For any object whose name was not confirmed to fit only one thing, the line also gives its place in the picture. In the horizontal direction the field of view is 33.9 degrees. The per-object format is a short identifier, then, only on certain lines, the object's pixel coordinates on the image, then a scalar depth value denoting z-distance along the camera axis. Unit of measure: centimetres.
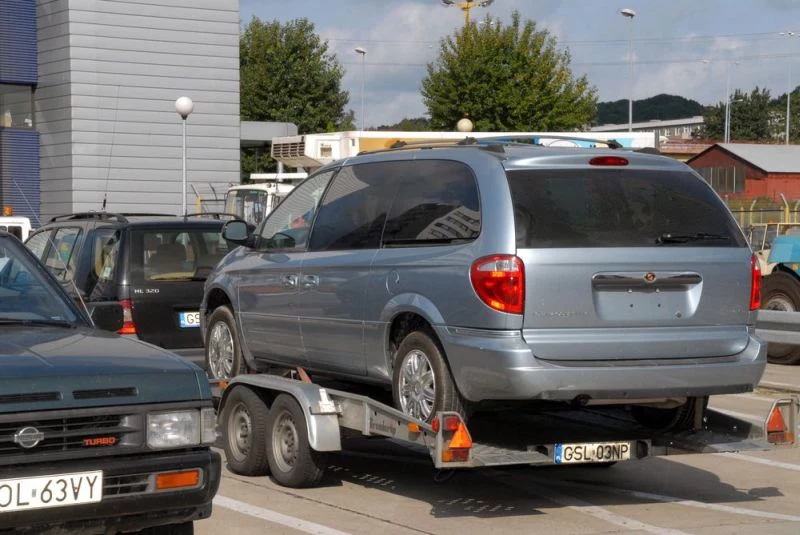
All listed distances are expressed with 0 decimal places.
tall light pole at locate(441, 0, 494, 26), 4772
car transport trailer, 735
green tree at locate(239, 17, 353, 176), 6656
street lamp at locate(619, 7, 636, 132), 4753
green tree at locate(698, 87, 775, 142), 12388
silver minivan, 717
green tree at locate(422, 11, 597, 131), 4978
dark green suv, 523
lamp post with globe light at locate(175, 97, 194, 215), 2330
